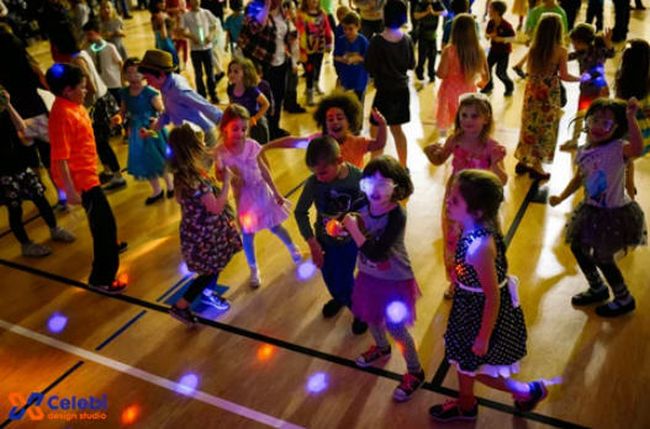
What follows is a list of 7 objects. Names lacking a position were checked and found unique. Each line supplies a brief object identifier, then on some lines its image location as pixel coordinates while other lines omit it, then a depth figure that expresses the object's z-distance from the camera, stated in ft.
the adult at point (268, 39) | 19.93
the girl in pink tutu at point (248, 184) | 12.17
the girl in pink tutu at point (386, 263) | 8.66
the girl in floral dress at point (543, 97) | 15.22
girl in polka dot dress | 7.73
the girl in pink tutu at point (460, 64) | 16.34
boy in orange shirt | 11.84
